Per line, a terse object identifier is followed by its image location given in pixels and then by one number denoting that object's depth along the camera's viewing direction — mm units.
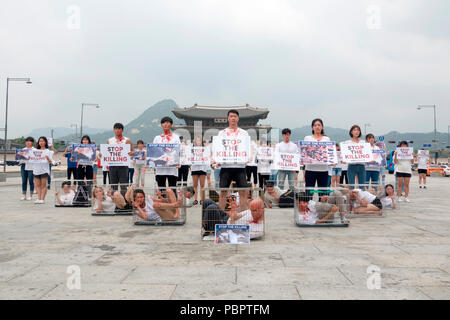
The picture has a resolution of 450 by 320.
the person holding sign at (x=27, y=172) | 10266
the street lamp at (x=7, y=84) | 30920
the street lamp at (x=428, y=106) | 48094
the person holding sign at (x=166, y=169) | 7160
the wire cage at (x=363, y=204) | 7523
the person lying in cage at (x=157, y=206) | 6375
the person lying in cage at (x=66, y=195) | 9258
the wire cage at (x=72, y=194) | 9281
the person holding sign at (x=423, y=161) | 15617
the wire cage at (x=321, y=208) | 6250
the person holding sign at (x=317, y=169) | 6793
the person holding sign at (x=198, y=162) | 9633
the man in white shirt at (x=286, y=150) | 8742
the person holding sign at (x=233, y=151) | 5805
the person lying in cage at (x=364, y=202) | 7516
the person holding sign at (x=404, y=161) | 10352
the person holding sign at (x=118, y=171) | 8047
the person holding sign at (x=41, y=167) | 9797
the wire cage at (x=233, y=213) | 5164
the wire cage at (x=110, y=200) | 7668
